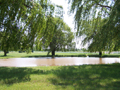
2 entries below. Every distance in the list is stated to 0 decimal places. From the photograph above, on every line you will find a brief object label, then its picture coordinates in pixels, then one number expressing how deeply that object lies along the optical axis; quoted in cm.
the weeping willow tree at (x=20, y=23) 834
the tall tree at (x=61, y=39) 2488
